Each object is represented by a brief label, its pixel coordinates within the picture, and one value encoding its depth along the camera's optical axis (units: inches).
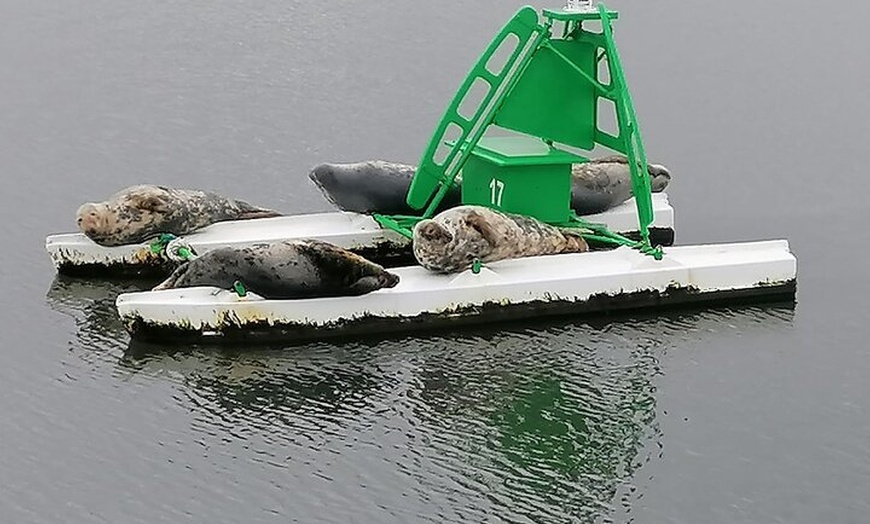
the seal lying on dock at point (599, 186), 949.2
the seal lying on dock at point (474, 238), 815.1
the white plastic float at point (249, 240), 887.7
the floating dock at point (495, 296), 776.9
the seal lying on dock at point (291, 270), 776.3
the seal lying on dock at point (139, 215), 872.9
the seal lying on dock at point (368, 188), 926.4
